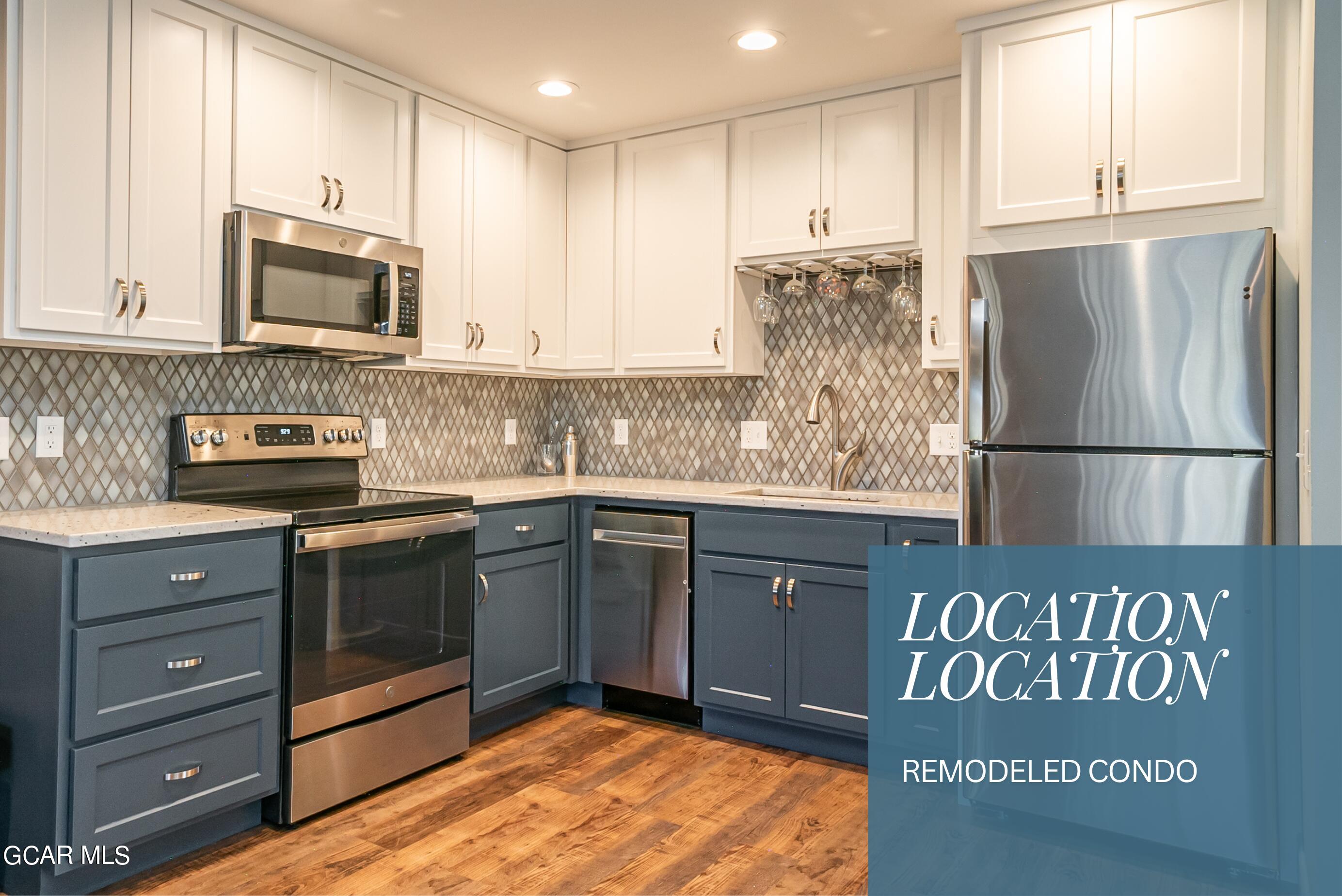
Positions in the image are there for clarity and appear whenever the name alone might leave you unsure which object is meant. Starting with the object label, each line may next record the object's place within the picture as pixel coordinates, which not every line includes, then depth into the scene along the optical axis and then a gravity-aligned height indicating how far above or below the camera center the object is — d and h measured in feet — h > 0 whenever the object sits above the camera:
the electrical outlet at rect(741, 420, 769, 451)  12.50 +0.27
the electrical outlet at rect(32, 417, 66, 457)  8.36 +0.08
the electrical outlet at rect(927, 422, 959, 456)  11.05 +0.20
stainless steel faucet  11.50 -0.04
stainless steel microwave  8.71 +1.60
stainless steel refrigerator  7.32 +0.53
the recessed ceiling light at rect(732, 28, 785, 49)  9.42 +4.25
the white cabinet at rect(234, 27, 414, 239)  8.99 +3.20
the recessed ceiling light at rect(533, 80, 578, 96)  10.85 +4.29
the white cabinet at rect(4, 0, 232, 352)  7.39 +2.34
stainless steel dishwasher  10.94 -1.78
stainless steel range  8.25 -1.44
